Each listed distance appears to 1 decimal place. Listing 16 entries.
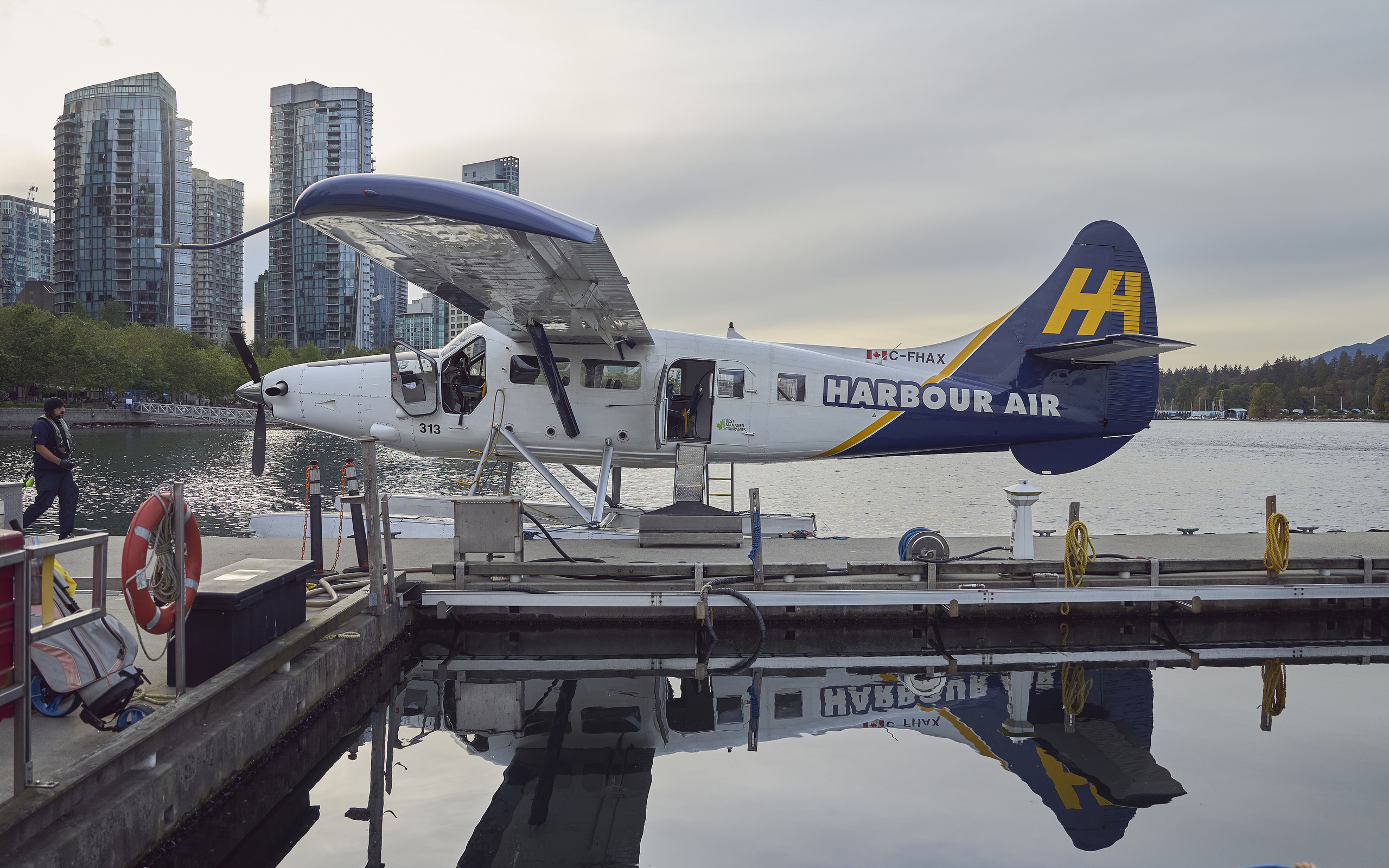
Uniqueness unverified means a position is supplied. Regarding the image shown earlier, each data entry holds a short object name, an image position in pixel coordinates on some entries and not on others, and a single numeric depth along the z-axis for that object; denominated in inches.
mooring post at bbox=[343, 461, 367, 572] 277.9
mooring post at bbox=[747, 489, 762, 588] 277.0
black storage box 175.2
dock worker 313.7
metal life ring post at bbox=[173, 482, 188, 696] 157.5
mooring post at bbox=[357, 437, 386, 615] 233.5
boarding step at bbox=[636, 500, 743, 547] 332.2
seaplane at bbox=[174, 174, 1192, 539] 378.0
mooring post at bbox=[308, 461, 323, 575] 260.8
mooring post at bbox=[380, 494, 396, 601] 248.8
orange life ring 154.1
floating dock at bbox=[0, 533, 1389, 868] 246.4
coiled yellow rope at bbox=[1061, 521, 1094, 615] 286.2
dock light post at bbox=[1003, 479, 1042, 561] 300.5
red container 116.7
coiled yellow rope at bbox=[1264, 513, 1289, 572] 298.5
